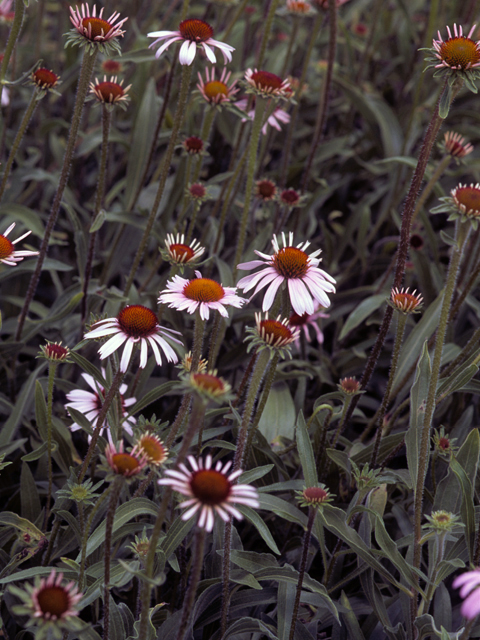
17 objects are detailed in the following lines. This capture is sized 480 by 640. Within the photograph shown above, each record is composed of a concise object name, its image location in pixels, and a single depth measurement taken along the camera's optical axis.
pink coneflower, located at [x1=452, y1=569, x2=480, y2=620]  1.36
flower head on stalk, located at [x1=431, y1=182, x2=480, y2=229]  1.48
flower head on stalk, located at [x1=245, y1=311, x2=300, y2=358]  1.47
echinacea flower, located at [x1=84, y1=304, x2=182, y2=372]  1.50
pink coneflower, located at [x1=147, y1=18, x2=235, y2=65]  1.63
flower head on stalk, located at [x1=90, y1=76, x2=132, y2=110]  1.66
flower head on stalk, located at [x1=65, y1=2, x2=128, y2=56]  1.58
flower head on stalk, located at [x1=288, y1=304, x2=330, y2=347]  1.70
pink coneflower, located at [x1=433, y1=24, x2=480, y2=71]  1.52
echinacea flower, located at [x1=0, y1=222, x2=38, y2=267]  1.55
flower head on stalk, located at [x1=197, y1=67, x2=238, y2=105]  1.71
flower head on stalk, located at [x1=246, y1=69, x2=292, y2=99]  1.66
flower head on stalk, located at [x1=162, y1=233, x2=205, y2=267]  1.57
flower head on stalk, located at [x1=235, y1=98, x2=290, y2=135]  1.85
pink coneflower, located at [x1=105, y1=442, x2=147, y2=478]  1.40
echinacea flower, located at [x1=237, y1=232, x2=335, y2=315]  1.53
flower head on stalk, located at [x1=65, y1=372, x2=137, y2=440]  1.64
